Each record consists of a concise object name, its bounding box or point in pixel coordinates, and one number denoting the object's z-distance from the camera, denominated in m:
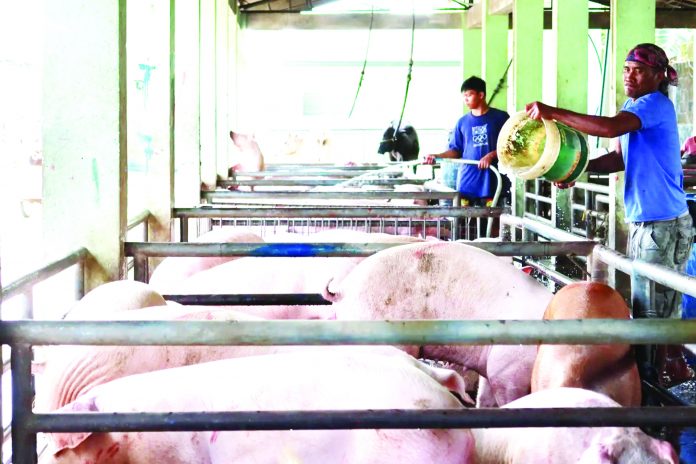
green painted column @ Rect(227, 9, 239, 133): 10.54
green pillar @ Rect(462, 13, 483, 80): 12.03
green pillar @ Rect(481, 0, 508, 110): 10.31
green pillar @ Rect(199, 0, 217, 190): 8.14
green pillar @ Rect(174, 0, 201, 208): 6.89
